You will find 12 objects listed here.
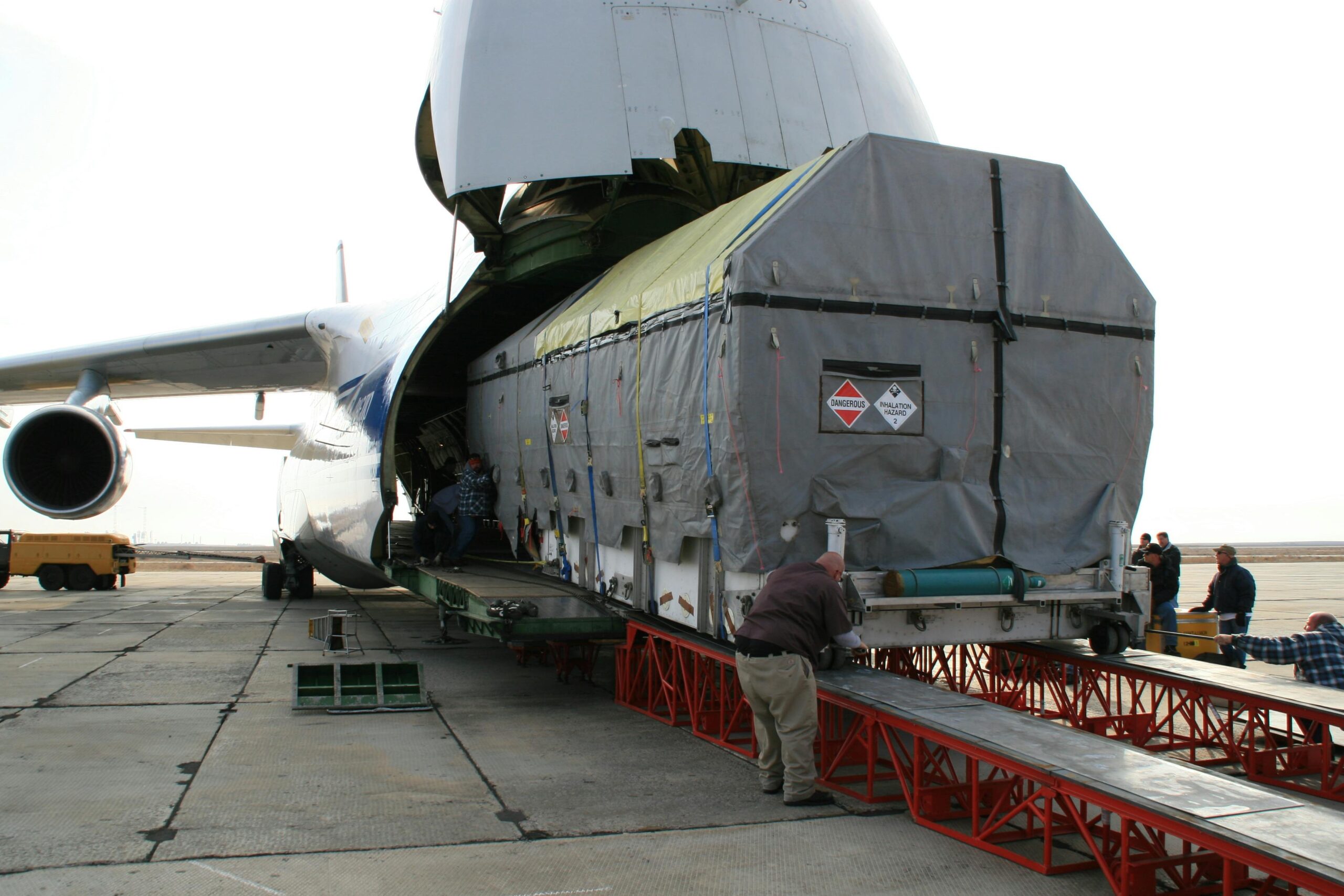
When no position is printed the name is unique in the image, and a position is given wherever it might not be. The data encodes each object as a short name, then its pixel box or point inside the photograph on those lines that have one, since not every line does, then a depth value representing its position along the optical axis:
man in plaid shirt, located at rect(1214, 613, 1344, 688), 6.78
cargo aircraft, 6.63
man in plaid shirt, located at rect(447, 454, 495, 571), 10.90
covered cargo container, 6.21
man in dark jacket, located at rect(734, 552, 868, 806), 5.64
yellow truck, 20.88
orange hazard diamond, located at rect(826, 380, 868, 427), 6.30
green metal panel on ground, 8.35
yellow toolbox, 9.87
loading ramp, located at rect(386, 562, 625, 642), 7.71
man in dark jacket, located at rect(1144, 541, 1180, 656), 11.27
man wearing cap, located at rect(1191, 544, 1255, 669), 10.34
